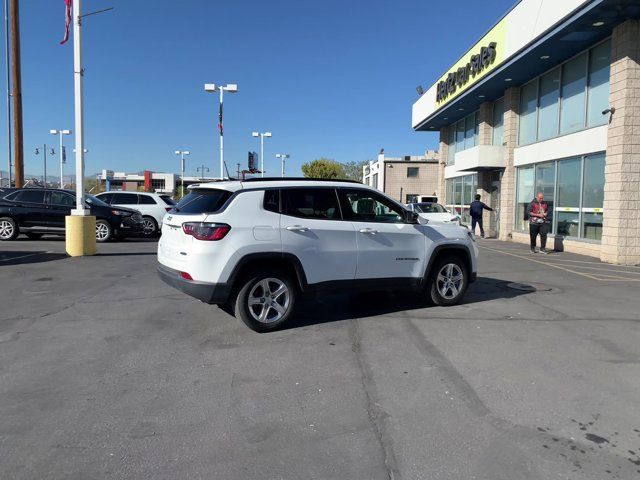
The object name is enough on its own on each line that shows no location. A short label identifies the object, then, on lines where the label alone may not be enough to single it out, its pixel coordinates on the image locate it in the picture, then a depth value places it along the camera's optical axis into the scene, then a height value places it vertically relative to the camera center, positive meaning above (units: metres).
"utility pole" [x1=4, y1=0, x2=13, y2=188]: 25.18 +5.43
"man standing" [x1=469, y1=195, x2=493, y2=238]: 19.19 -0.21
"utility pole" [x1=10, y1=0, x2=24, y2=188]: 19.97 +4.61
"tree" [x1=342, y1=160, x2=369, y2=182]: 107.75 +7.60
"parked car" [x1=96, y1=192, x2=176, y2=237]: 17.92 -0.19
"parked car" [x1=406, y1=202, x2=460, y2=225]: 18.34 -0.25
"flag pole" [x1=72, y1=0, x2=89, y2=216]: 11.78 +2.80
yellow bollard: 11.88 -0.91
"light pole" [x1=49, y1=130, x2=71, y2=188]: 48.47 +6.11
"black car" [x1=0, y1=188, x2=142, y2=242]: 14.95 -0.47
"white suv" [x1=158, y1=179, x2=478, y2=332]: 5.57 -0.51
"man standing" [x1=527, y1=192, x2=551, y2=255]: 14.20 -0.41
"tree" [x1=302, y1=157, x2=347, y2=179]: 69.31 +4.70
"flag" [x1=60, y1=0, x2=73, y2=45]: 12.01 +4.34
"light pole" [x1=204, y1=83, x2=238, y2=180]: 23.77 +5.24
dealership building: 12.01 +2.72
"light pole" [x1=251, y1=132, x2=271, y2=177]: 36.78 +4.85
